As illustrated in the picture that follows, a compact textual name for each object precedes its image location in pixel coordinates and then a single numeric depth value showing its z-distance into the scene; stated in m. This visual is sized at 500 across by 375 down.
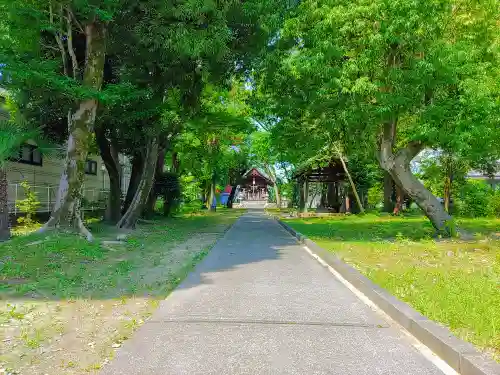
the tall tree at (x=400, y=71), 13.41
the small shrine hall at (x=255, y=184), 72.56
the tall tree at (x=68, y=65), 12.56
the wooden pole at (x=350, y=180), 32.69
